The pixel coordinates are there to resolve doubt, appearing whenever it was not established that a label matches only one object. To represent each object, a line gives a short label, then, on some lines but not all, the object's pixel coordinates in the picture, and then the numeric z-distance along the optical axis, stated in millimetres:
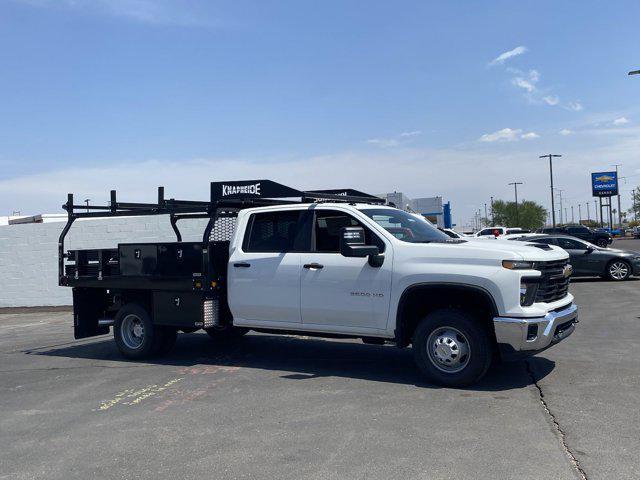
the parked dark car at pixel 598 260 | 18188
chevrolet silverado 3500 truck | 6461
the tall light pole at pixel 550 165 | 61719
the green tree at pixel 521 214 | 96912
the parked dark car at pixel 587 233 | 39156
